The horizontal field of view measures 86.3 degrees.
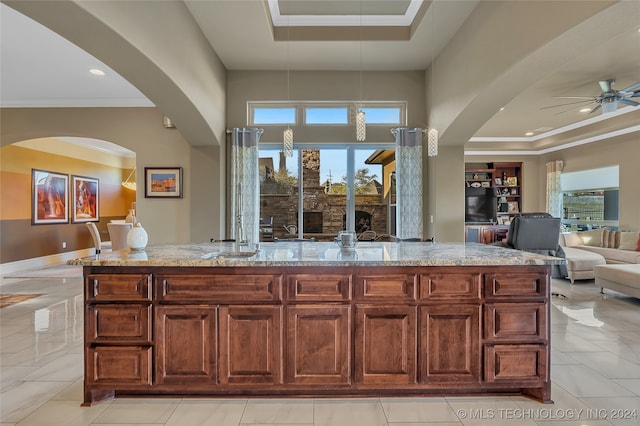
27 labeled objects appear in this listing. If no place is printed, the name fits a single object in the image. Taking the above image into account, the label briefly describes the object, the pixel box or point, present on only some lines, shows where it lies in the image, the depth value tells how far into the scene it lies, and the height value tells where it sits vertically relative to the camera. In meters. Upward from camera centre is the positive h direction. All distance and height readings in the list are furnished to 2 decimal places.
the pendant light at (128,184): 9.77 +0.65
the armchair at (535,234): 5.45 -0.42
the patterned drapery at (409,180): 5.47 +0.44
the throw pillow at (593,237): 7.28 -0.64
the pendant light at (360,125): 3.51 +0.85
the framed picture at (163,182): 5.66 +0.41
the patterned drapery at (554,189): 9.32 +0.51
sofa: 4.85 -0.88
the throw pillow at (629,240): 6.56 -0.64
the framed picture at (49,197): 7.37 +0.21
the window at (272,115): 5.75 +1.55
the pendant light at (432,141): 3.67 +0.72
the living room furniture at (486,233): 9.64 -0.72
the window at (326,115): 5.73 +1.55
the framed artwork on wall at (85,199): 8.57 +0.21
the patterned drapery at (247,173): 5.43 +0.55
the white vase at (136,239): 2.71 -0.26
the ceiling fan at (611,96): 4.71 +1.57
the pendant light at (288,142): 3.67 +0.70
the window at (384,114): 5.73 +1.57
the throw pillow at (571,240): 7.61 -0.72
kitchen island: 2.26 -0.79
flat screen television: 9.73 +0.07
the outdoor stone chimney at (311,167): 5.90 +0.69
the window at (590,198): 7.80 +0.23
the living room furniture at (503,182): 10.24 +0.78
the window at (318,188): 5.89 +0.33
